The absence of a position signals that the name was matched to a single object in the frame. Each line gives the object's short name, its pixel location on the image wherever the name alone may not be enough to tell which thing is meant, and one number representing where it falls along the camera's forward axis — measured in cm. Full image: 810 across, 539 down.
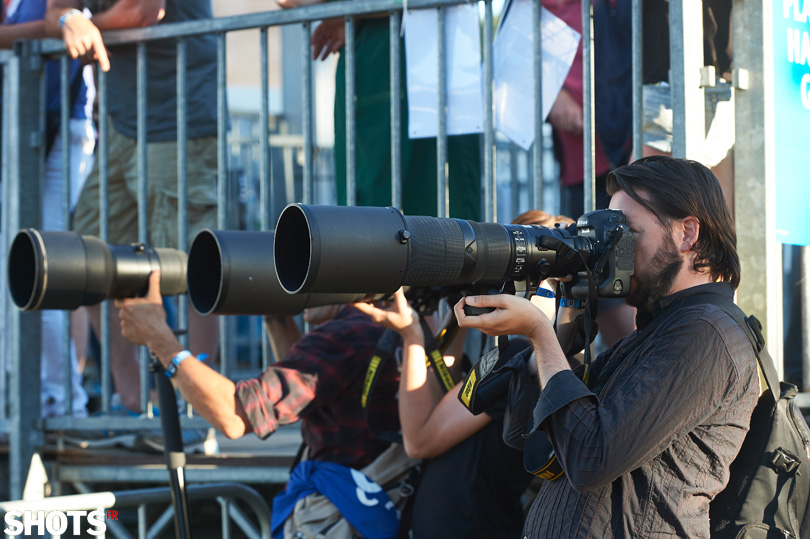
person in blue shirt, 834
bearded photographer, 356
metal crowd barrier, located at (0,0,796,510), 523
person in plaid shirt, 577
